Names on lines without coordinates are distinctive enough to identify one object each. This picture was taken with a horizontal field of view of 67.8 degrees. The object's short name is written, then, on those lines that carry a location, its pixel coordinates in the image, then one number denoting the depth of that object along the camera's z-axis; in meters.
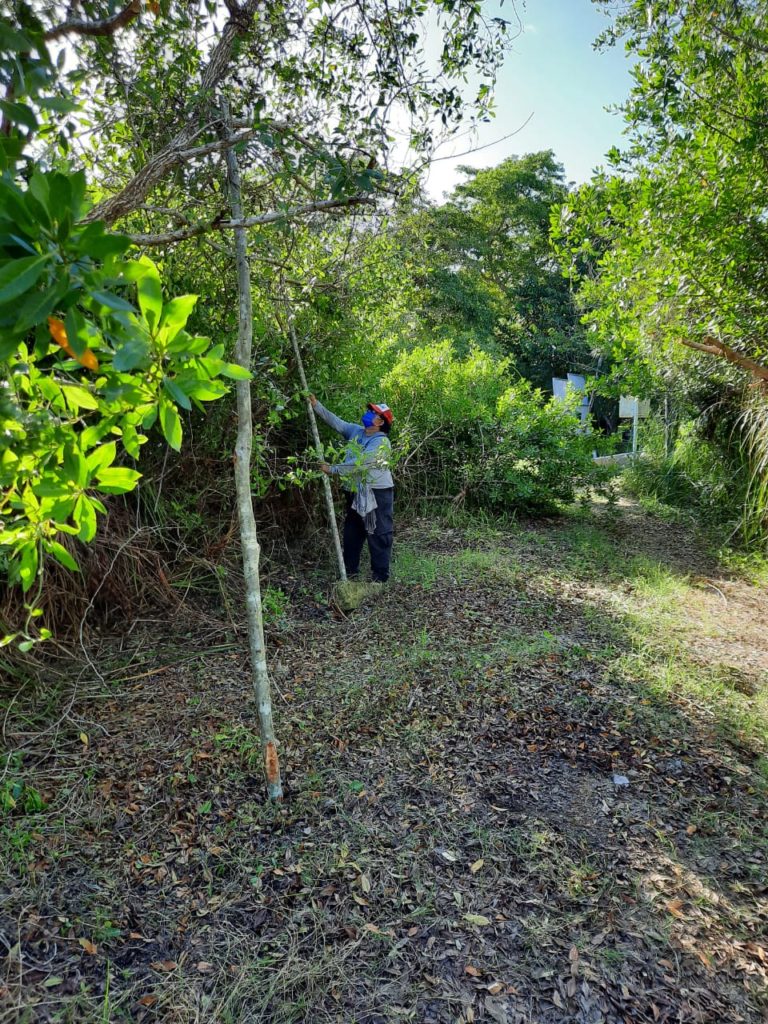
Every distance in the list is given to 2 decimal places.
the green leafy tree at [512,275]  18.50
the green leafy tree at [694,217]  4.09
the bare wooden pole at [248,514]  2.44
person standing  4.57
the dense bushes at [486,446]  7.35
